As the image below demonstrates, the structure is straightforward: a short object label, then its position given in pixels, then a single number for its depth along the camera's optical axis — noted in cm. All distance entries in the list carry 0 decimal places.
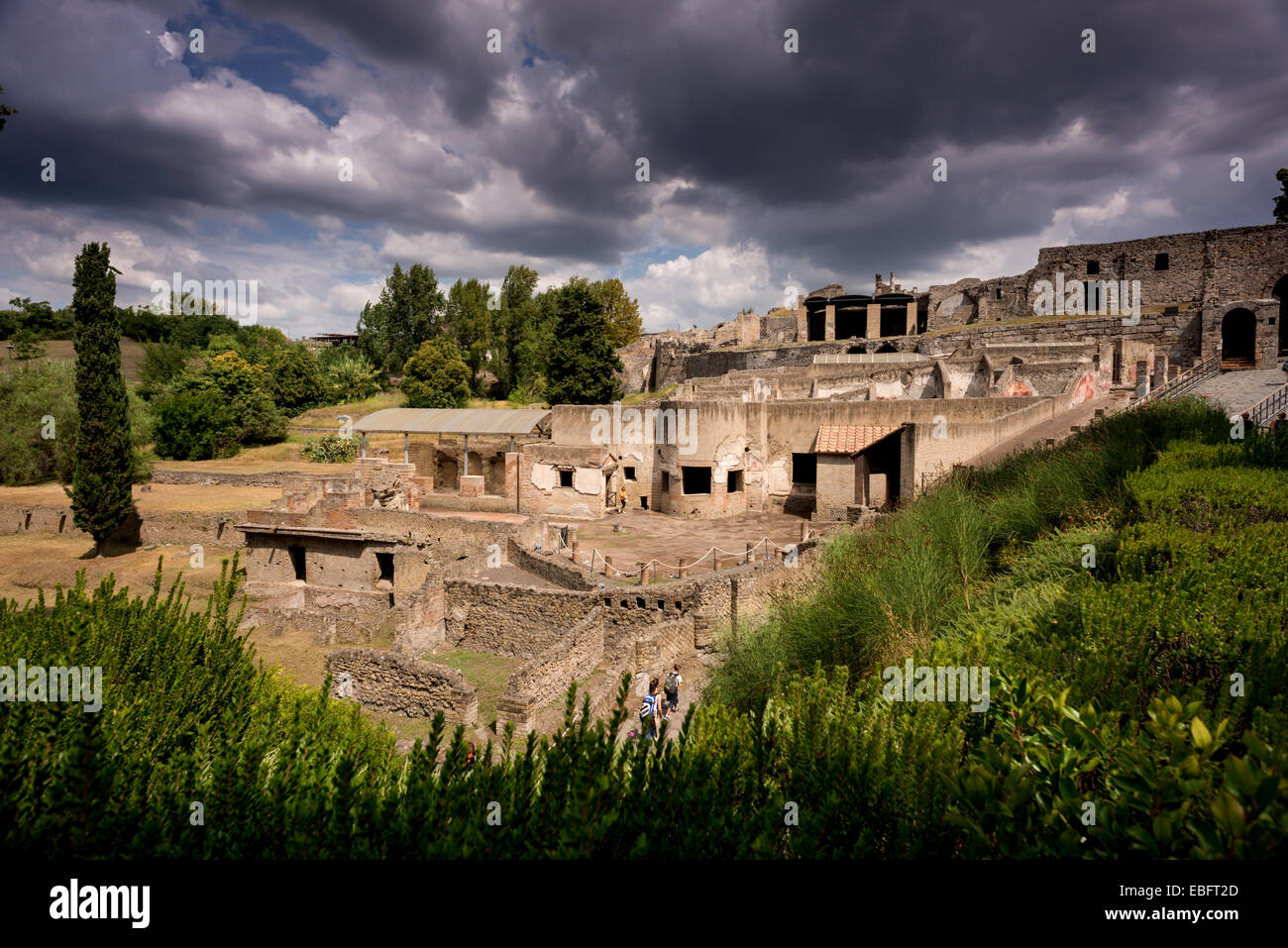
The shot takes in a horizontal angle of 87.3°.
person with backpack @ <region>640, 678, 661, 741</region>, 1086
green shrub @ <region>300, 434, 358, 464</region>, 4765
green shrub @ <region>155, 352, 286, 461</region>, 4725
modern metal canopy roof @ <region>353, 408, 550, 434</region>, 2892
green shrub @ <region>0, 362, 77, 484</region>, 3775
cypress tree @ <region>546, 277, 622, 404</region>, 4238
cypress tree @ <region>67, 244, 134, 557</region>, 2473
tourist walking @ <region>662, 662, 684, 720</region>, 1202
